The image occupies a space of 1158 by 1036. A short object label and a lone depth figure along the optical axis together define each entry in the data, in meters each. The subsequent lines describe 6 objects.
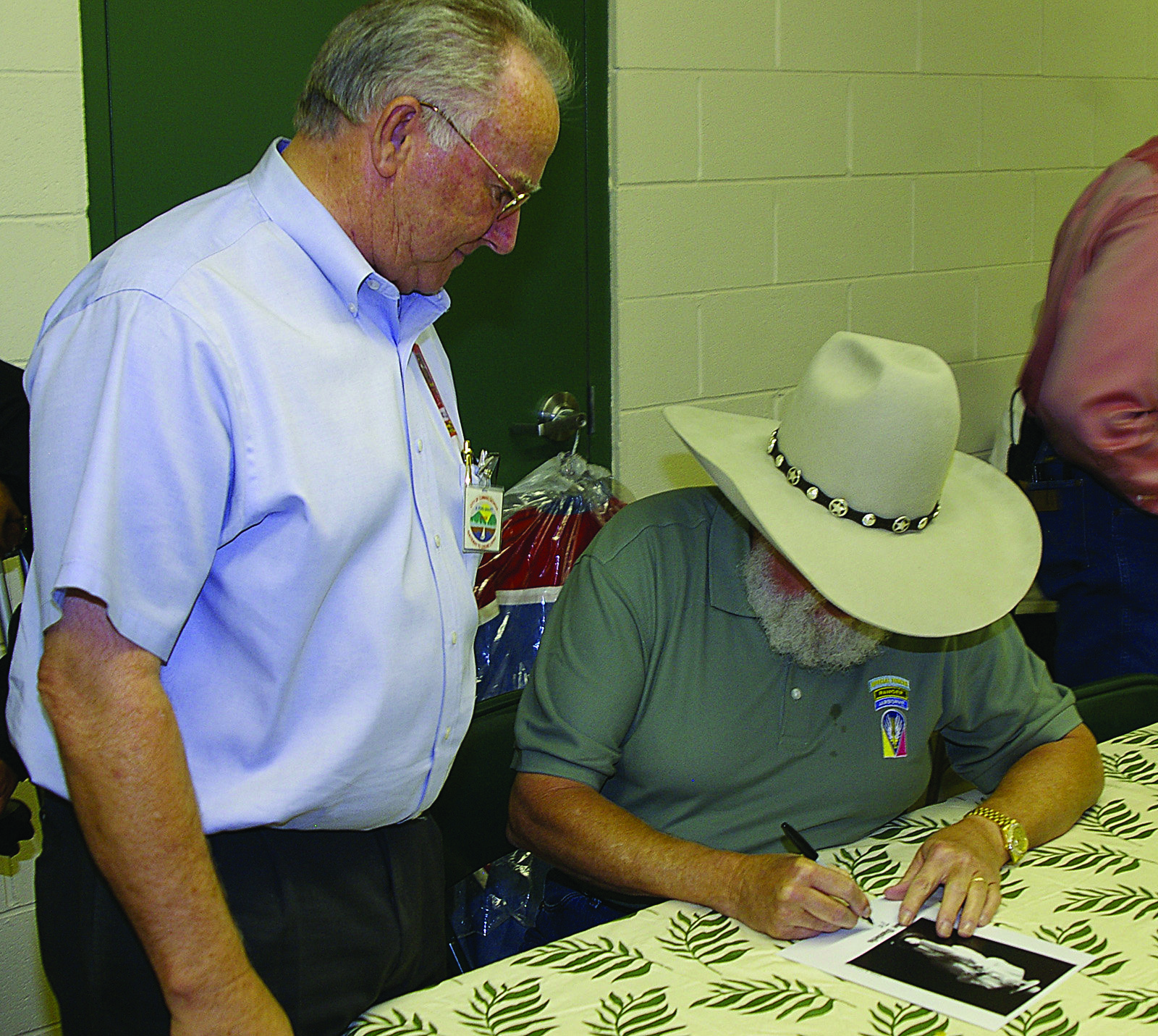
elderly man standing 1.07
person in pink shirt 2.37
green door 2.11
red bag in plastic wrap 2.22
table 1.15
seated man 1.59
